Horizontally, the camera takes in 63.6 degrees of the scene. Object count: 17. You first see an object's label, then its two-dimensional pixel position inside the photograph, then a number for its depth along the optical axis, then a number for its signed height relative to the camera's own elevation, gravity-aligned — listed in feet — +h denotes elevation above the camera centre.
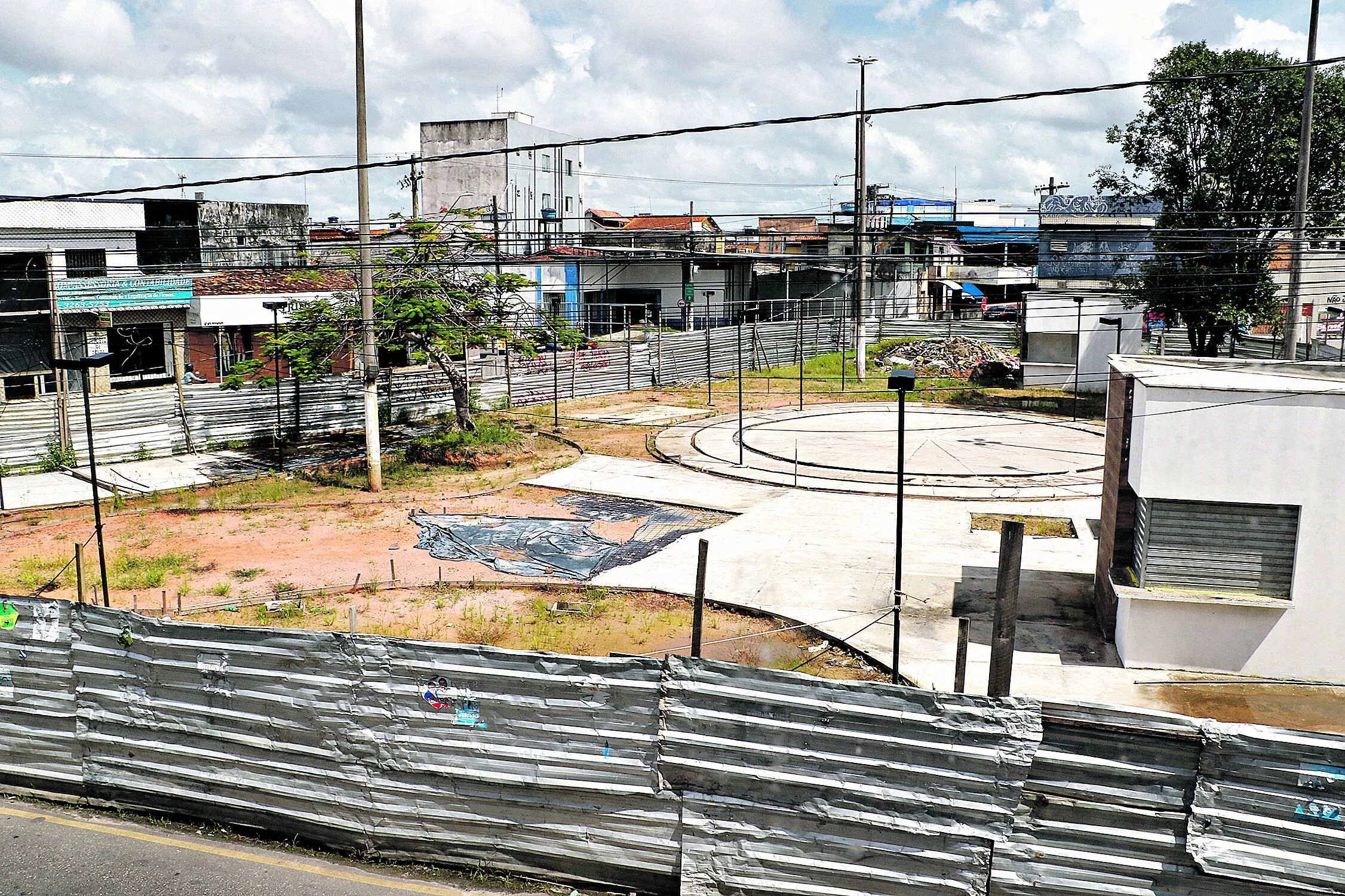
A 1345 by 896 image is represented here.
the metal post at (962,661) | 32.09 -11.00
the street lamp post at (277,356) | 93.15 -6.02
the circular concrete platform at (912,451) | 88.69 -14.89
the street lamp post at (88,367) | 48.91 -4.12
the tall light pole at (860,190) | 143.13 +14.02
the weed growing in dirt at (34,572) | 60.90 -16.52
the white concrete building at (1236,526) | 45.01 -9.92
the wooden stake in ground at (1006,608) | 28.58 -8.66
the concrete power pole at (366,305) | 81.41 -1.43
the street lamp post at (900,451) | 44.68 -6.85
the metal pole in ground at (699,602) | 37.11 -10.79
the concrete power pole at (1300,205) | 89.76 +7.26
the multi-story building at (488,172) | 211.20 +22.66
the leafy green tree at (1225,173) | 109.60 +12.41
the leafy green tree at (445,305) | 90.53 -1.55
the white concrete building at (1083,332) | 137.59 -5.28
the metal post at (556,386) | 98.99 -11.51
